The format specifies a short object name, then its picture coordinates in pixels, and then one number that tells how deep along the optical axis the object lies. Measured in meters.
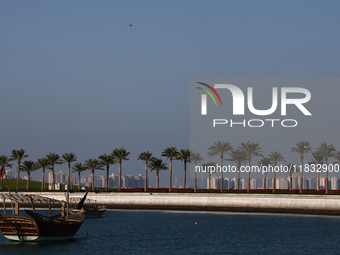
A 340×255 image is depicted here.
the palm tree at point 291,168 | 135.43
